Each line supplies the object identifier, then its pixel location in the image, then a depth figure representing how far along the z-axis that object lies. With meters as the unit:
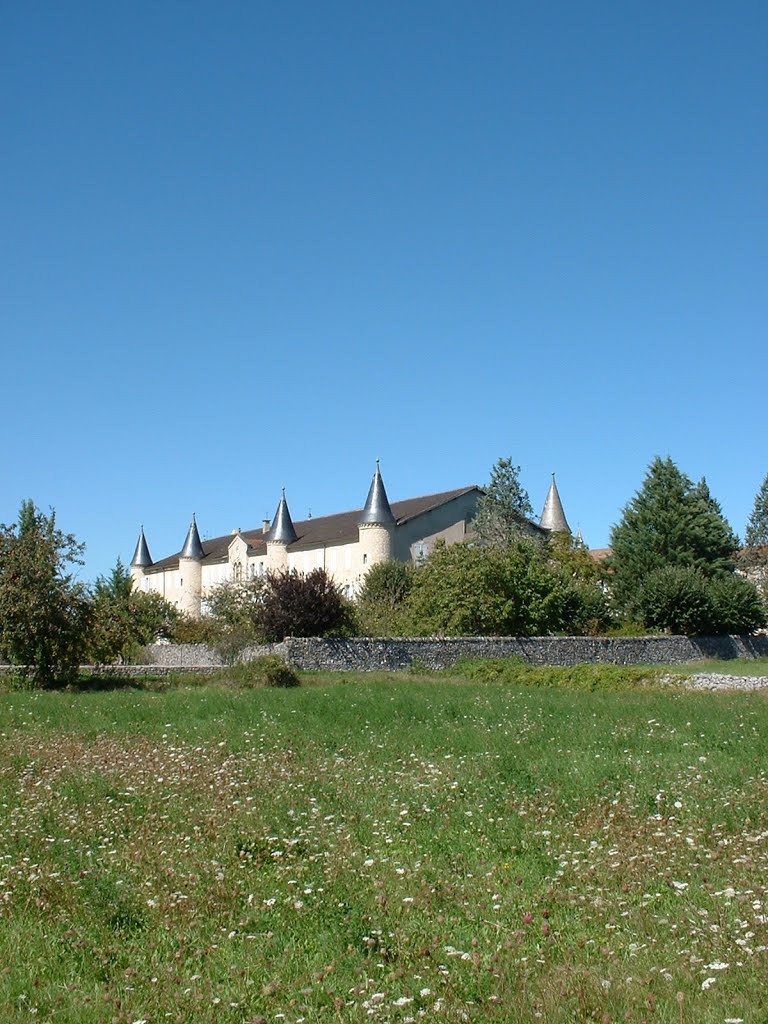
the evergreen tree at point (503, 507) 65.25
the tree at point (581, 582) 49.16
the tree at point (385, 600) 46.97
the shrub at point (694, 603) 47.41
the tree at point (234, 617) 40.34
